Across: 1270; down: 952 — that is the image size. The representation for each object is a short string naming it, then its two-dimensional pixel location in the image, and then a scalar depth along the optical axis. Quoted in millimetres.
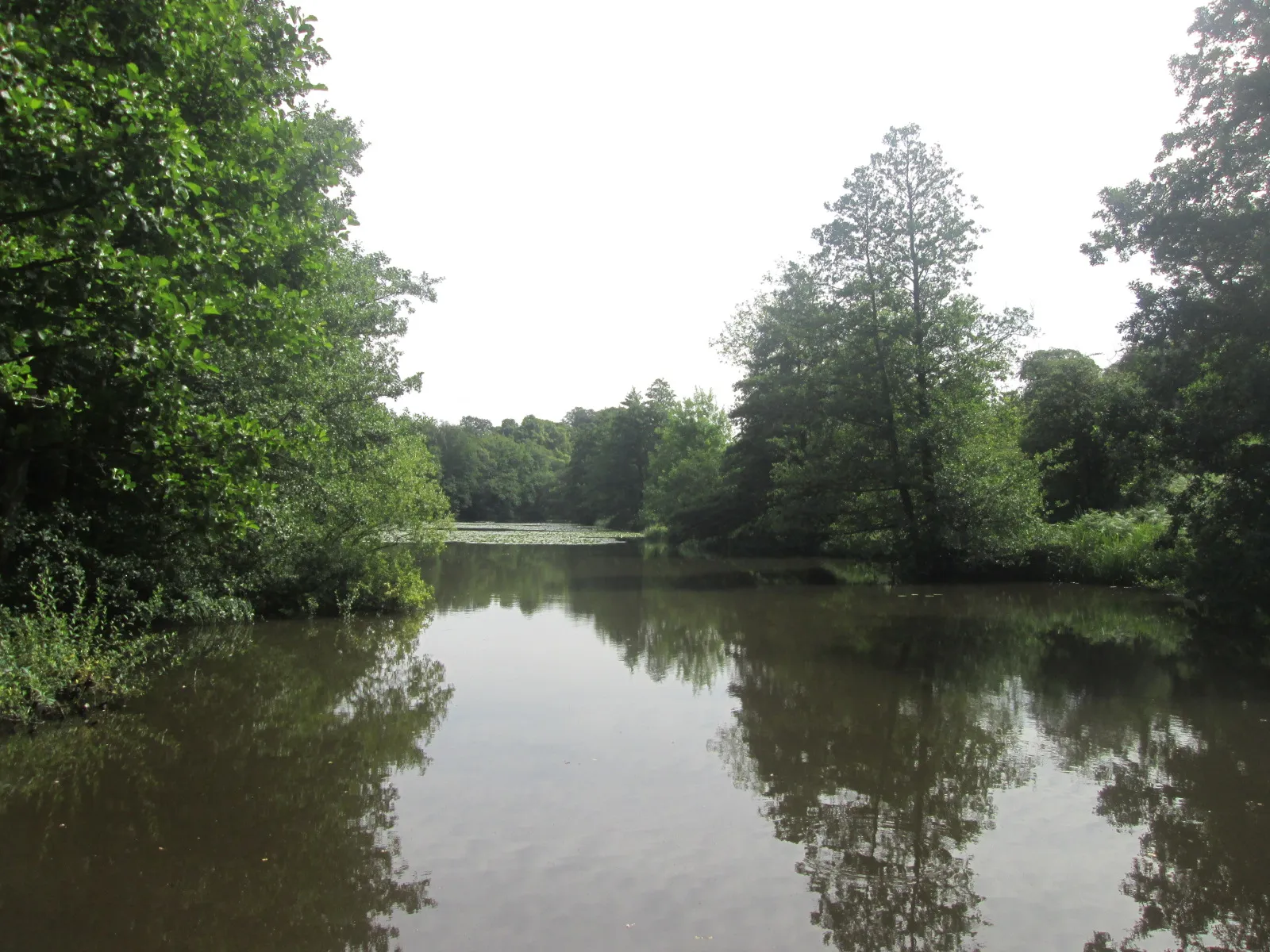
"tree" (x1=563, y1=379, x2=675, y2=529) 70375
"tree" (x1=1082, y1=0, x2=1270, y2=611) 13781
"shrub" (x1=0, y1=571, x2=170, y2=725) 7902
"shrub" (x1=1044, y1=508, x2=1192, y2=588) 21461
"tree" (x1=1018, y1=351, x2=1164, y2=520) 29266
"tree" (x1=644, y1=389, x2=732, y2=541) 43469
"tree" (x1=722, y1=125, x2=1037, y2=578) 23625
